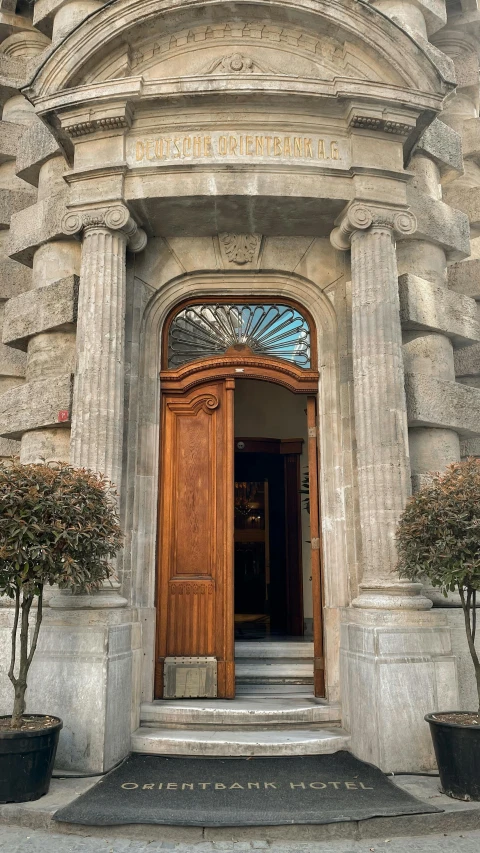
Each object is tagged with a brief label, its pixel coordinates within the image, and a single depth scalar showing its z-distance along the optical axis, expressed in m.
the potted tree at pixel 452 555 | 4.67
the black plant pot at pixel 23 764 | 4.59
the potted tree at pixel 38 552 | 4.64
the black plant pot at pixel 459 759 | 4.63
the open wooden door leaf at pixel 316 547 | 6.86
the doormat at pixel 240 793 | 4.38
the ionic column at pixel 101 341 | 6.32
